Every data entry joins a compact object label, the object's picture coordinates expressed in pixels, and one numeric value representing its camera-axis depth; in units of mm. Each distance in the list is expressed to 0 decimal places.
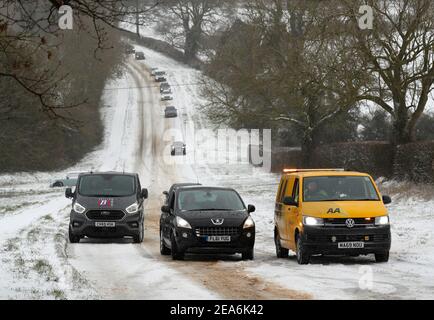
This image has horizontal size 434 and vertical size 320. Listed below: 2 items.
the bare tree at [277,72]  47031
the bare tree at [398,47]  39562
